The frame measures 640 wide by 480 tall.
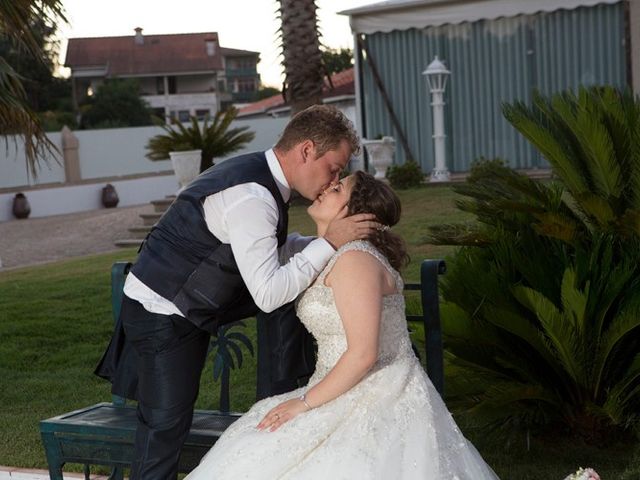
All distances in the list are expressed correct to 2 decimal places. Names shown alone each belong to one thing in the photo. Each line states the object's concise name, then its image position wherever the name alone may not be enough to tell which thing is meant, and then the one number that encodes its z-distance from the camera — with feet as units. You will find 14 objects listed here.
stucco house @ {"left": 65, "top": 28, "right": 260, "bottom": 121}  245.86
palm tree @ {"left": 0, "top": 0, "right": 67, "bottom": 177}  30.99
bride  11.73
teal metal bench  14.16
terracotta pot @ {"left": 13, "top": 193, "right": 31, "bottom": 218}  87.25
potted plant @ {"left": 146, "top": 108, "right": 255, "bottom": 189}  62.54
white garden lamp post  56.03
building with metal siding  57.62
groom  11.91
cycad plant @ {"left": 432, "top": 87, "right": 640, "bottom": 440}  17.16
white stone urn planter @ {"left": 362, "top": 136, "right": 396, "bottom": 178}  57.26
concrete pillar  99.81
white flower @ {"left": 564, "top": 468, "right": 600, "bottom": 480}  11.13
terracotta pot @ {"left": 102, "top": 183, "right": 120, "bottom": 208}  94.58
